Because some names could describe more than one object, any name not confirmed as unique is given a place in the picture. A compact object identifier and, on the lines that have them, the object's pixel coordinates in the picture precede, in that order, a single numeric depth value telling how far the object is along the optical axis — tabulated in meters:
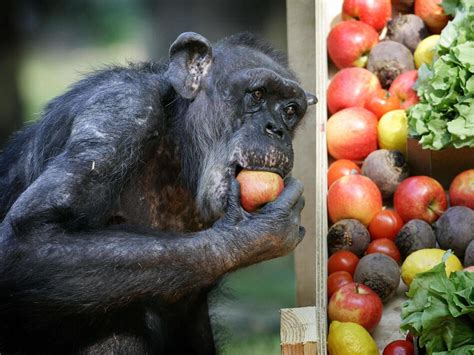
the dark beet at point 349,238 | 11.19
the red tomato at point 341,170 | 11.92
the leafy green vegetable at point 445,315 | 8.36
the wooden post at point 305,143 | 12.37
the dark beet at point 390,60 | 12.53
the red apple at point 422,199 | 11.12
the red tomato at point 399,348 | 9.31
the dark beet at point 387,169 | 11.70
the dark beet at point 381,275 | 10.48
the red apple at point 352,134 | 11.99
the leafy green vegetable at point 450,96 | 10.78
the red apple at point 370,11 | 12.81
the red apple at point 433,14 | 12.59
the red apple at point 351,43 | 12.52
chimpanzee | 8.37
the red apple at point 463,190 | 10.90
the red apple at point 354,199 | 11.32
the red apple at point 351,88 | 12.31
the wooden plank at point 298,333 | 7.87
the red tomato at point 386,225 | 11.35
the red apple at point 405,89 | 12.02
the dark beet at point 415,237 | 10.87
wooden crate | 10.48
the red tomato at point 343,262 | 10.98
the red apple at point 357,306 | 9.98
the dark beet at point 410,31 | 12.77
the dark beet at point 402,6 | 13.44
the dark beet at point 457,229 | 10.57
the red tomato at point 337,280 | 10.62
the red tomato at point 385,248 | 10.97
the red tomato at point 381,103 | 12.27
